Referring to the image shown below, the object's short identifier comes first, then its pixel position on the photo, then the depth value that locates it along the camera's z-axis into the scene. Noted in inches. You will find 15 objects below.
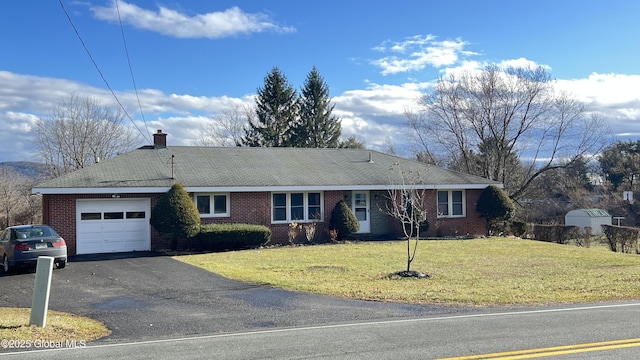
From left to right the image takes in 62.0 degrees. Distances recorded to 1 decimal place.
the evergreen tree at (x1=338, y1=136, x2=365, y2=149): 2208.4
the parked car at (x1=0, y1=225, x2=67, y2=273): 598.2
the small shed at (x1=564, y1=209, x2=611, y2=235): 1416.1
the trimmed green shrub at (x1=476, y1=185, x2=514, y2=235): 1090.1
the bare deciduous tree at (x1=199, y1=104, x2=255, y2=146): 2191.3
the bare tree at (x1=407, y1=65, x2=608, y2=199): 1594.5
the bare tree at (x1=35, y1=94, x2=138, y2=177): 1873.8
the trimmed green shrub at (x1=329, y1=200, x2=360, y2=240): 973.8
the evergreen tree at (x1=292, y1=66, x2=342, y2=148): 2100.1
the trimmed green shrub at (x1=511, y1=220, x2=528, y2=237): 1175.6
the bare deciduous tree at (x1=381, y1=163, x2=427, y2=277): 1013.8
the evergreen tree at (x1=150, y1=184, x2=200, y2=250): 830.5
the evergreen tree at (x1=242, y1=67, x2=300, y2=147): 2090.3
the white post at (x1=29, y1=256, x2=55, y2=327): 335.0
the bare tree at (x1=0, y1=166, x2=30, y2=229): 1403.8
